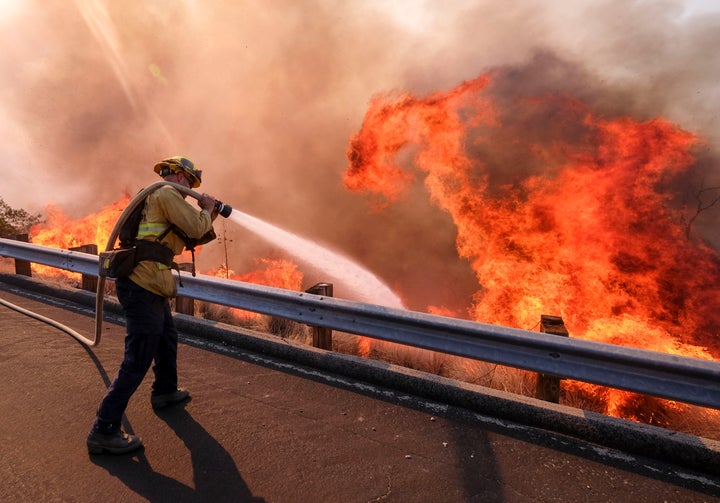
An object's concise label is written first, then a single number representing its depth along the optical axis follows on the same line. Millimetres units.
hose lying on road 4414
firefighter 2668
